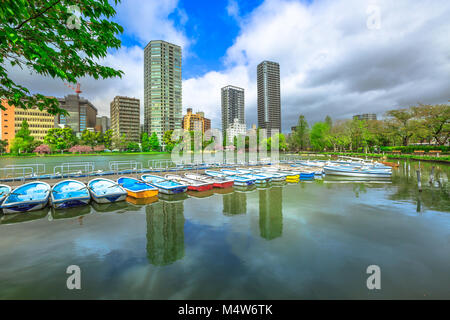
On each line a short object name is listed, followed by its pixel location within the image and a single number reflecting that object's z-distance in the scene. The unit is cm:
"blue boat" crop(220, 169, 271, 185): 2117
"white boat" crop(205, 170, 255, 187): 1984
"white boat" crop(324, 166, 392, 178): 2542
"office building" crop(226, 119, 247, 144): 18648
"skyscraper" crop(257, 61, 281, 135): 17788
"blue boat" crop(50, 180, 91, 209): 1177
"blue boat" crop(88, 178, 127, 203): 1305
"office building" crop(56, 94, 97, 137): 13325
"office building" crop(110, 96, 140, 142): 11589
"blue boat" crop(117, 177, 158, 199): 1440
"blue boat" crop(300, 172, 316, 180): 2608
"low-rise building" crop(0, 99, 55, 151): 8450
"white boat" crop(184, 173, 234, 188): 1897
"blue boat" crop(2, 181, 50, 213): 1066
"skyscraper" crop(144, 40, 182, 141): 11481
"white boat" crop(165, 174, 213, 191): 1756
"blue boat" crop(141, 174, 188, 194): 1582
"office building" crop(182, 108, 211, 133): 15650
